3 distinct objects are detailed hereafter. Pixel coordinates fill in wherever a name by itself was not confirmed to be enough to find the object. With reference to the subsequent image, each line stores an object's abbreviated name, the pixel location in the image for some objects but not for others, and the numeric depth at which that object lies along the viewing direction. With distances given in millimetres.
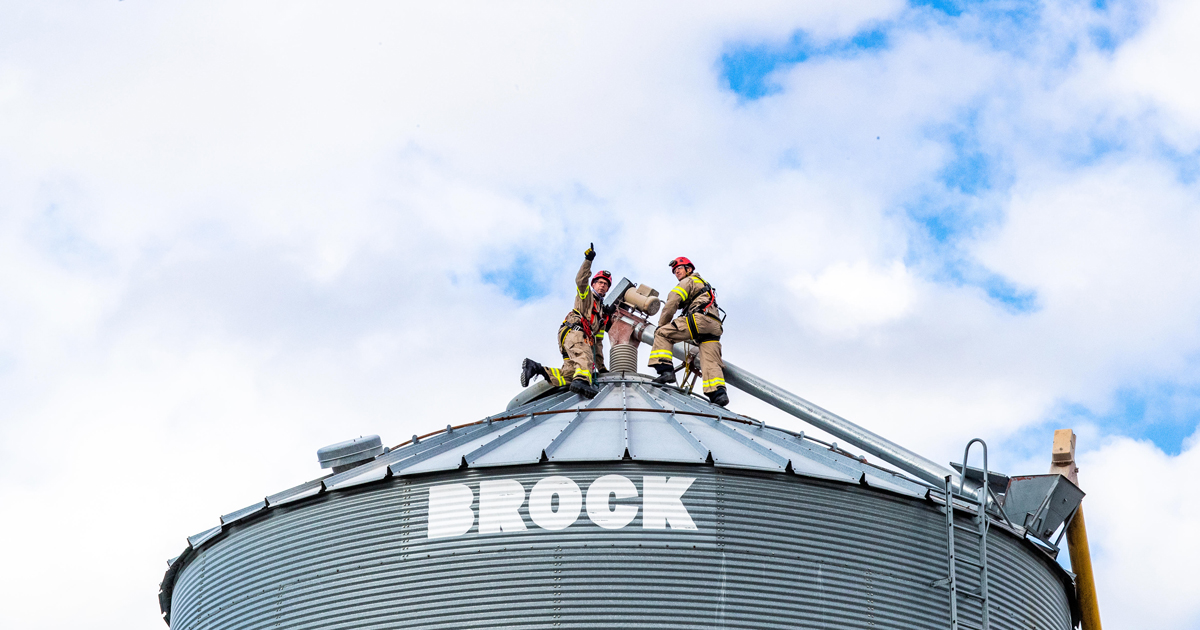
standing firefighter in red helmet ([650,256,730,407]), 22375
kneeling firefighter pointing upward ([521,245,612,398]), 21969
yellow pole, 19531
